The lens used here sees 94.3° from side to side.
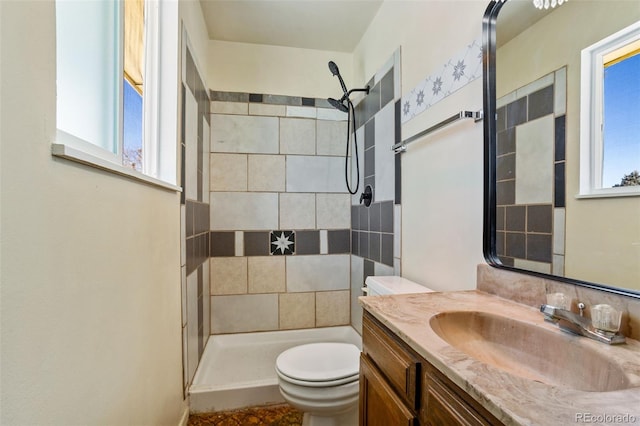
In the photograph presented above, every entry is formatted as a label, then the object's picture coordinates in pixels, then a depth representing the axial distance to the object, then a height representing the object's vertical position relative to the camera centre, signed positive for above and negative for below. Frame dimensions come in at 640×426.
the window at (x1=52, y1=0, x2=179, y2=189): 0.77 +0.43
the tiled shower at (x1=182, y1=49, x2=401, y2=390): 2.31 -0.03
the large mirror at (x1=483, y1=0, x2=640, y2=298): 0.67 +0.19
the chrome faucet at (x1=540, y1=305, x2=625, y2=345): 0.61 -0.25
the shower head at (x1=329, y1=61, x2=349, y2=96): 2.18 +1.05
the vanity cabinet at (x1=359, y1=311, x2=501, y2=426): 0.54 -0.41
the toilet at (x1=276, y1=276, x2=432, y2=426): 1.33 -0.78
